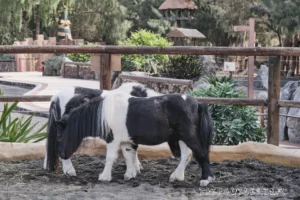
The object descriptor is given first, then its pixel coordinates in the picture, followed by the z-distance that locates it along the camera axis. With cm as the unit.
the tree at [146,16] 2816
